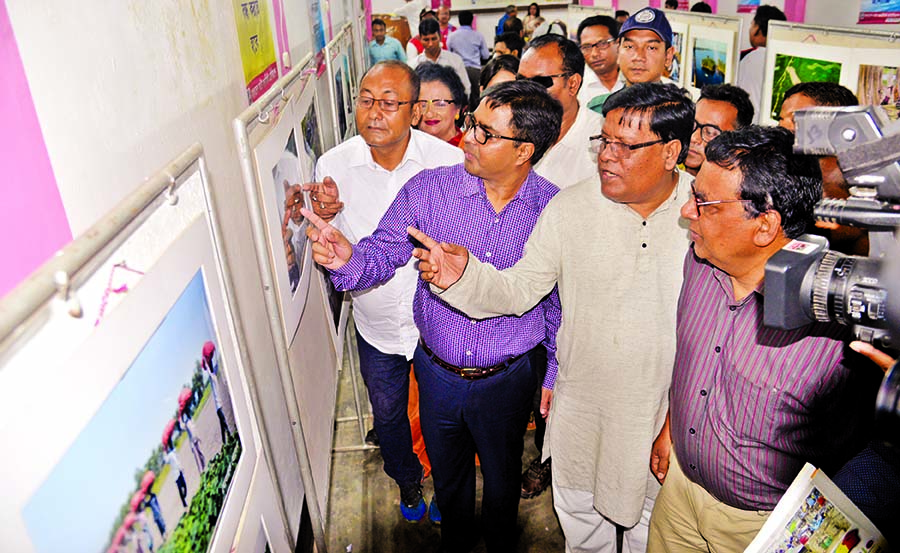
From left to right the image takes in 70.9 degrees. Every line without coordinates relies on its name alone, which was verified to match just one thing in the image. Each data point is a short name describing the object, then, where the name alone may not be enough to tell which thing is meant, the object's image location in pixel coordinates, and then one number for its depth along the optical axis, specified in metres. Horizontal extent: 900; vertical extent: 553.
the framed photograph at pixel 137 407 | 0.56
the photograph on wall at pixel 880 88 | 3.19
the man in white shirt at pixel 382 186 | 2.53
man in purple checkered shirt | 2.19
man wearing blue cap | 3.76
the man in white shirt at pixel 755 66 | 5.44
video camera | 1.00
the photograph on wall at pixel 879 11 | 6.19
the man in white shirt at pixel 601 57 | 4.44
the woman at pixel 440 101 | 3.38
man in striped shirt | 1.56
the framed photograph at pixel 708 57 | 5.24
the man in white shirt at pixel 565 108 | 3.02
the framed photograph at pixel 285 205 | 1.57
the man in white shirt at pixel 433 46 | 6.50
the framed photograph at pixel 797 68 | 3.53
